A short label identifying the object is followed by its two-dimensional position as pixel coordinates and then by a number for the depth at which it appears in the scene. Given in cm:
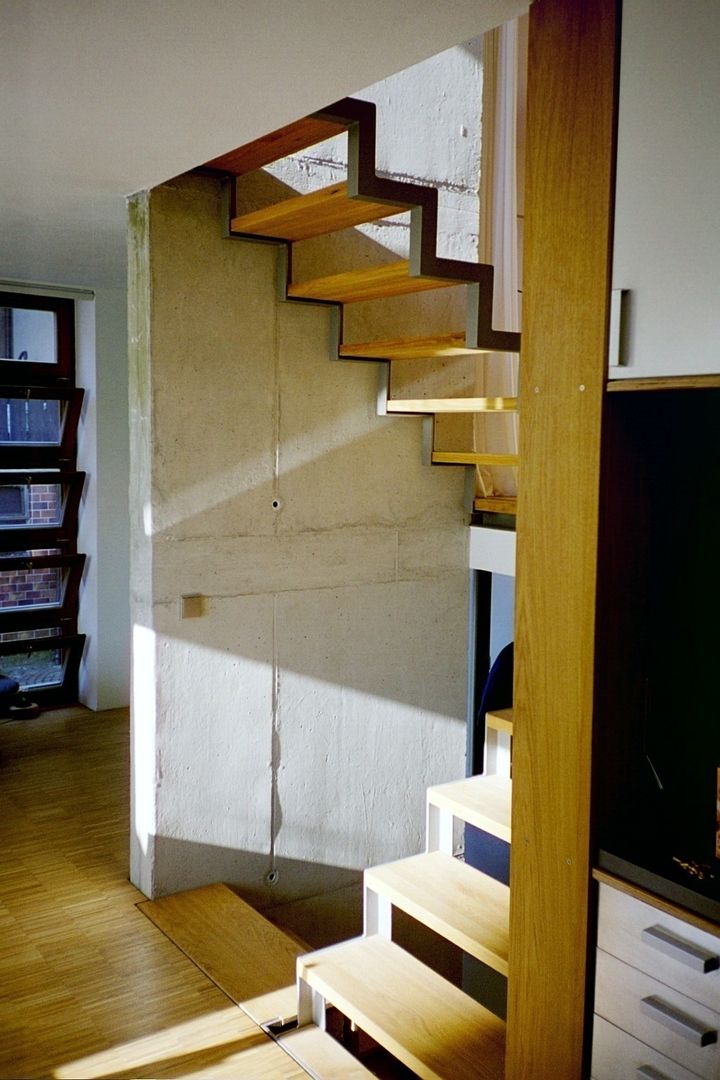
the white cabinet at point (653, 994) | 212
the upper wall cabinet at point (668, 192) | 201
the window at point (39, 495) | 656
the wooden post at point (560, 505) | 223
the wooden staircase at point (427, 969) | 289
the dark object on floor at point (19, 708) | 647
